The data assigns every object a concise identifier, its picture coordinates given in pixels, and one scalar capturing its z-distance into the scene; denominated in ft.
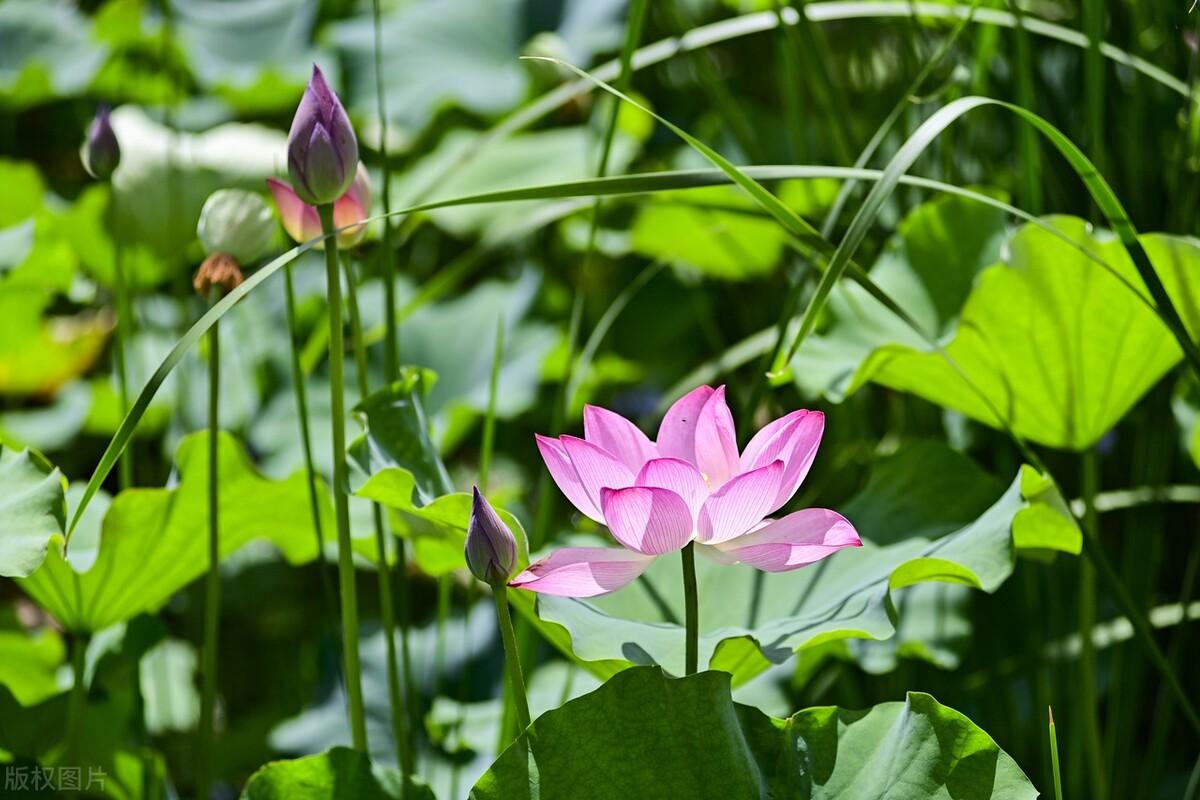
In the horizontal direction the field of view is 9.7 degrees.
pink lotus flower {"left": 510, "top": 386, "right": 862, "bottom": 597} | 13.63
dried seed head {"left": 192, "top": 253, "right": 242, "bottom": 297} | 14.46
